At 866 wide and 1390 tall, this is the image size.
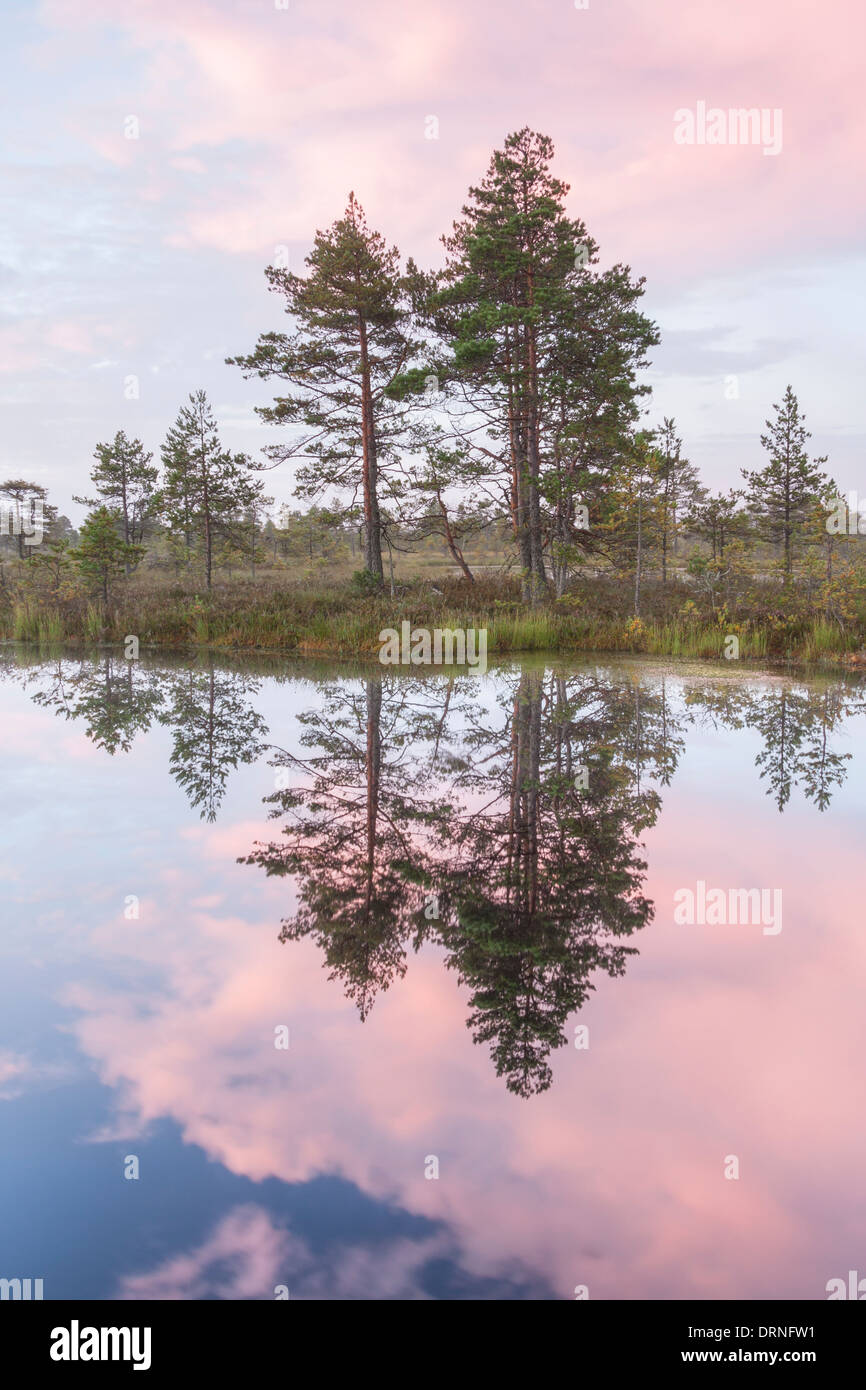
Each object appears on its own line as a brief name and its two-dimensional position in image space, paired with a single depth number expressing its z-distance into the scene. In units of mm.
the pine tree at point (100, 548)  29766
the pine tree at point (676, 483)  24516
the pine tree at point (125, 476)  53062
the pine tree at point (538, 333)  23000
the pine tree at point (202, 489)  34781
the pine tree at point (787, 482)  36125
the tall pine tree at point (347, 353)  26375
